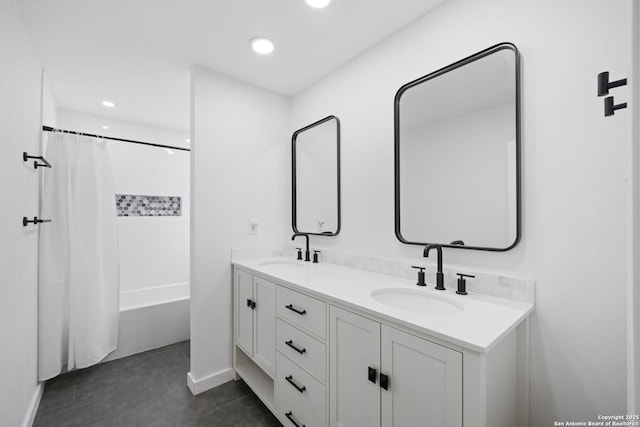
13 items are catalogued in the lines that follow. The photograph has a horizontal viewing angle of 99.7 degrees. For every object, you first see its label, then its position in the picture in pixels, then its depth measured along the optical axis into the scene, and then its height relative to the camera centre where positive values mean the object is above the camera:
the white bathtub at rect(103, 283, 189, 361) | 2.44 -1.07
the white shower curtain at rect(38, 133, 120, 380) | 2.02 -0.37
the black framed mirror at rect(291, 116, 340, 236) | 2.06 +0.30
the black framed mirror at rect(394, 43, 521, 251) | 1.20 +0.30
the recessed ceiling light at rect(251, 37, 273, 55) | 1.73 +1.11
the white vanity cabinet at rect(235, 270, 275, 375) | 1.69 -0.71
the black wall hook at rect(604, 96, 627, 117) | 0.64 +0.26
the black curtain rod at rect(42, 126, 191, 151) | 1.98 +0.64
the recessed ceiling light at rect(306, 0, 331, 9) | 1.42 +1.11
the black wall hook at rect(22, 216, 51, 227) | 1.53 -0.04
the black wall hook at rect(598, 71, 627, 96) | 0.66 +0.32
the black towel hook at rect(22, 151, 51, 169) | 1.52 +0.33
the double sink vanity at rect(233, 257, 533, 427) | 0.85 -0.55
